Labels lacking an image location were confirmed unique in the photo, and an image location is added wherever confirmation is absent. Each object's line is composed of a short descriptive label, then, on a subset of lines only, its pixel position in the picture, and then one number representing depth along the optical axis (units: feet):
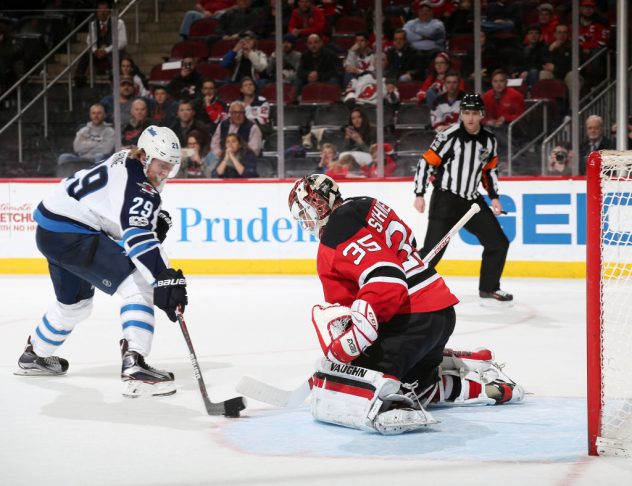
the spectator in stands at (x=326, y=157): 54.44
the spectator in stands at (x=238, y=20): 62.33
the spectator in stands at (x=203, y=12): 64.74
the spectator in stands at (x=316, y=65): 58.08
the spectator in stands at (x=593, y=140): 50.52
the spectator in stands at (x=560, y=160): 51.13
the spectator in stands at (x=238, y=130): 55.57
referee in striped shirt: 42.60
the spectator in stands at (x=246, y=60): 59.16
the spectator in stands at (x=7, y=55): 60.34
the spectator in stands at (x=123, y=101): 57.27
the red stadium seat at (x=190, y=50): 62.61
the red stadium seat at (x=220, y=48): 62.47
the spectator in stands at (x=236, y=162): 55.15
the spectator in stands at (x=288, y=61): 57.13
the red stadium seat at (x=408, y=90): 55.67
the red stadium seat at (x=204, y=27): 63.89
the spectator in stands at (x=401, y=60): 56.75
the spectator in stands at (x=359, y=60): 56.71
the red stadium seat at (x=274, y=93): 56.38
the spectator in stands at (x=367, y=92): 55.10
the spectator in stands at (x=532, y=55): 54.44
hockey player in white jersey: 26.23
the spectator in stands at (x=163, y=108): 57.79
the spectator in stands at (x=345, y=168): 54.11
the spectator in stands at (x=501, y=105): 53.30
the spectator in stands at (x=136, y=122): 56.94
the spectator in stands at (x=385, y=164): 53.78
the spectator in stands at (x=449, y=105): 55.19
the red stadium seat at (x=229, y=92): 58.27
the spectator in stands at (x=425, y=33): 58.36
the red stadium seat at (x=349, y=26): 59.60
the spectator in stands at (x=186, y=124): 56.56
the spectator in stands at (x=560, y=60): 52.51
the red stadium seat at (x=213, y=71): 60.39
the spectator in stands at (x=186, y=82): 59.31
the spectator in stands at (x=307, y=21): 60.86
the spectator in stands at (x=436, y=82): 56.00
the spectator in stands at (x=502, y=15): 55.52
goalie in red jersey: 21.12
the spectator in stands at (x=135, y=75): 57.93
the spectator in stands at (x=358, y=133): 54.25
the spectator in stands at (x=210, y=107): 56.99
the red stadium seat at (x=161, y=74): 60.44
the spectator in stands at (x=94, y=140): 56.94
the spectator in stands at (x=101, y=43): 57.51
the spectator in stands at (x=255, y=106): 56.14
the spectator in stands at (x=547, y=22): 54.49
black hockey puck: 23.90
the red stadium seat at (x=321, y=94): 57.04
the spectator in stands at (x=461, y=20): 55.67
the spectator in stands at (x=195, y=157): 55.43
